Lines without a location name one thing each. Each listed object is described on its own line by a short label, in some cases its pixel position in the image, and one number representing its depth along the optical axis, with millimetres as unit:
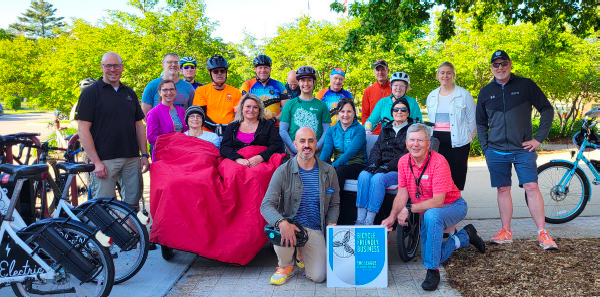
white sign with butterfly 4199
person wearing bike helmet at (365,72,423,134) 5613
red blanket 4500
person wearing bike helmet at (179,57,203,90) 6551
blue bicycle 5980
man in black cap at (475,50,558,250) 5055
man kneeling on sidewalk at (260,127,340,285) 4336
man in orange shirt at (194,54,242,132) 5898
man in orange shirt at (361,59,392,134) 6637
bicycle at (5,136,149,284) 4117
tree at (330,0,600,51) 5773
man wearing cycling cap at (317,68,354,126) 6504
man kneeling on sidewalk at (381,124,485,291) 4105
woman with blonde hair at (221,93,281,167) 5117
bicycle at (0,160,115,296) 3502
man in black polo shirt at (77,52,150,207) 4703
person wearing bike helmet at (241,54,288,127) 6145
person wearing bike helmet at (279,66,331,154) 5660
